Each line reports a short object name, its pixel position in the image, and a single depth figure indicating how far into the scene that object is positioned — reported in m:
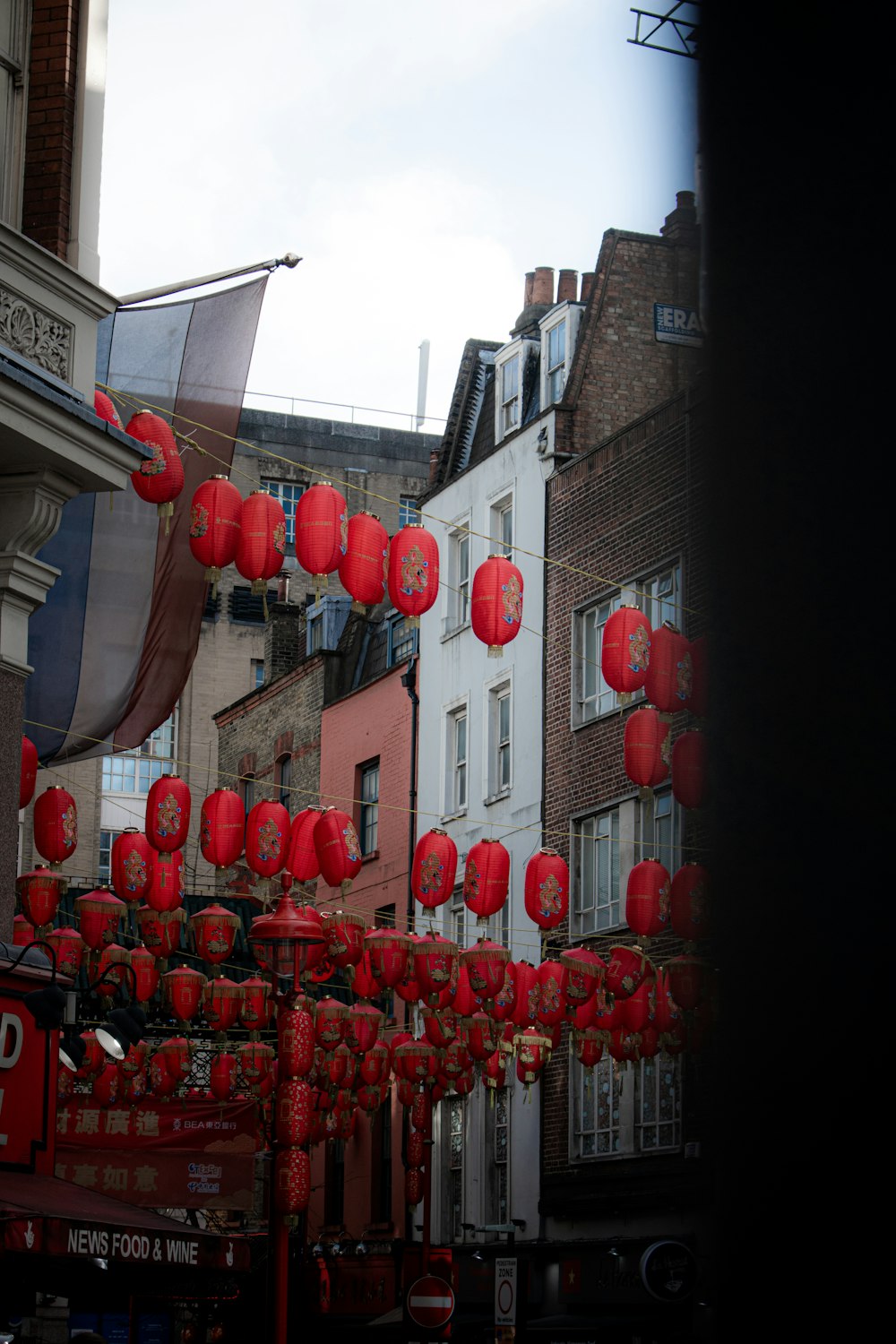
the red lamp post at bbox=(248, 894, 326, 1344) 17.31
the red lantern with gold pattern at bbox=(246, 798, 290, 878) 21.16
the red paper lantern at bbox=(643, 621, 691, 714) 17.19
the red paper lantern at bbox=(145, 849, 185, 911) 20.69
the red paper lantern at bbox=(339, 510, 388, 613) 16.52
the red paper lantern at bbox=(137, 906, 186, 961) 20.61
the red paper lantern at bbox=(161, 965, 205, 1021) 23.38
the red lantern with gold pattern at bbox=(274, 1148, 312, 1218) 20.34
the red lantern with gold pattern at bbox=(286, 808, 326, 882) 21.86
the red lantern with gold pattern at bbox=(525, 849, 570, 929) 21.92
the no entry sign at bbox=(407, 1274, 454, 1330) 24.34
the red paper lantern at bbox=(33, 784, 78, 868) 18.02
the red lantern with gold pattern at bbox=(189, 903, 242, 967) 21.64
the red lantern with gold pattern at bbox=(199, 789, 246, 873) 20.72
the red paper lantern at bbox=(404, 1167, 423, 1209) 30.73
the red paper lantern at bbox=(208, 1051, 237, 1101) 26.22
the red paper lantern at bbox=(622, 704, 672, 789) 18.75
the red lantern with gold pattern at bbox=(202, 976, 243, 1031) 24.22
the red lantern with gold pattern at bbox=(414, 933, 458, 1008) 22.52
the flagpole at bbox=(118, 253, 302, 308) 14.82
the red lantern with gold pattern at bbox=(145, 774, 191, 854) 19.47
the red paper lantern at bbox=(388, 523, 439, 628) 17.00
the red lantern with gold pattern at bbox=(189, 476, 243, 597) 15.07
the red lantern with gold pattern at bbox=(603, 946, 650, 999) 22.17
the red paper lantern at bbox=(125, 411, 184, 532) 14.30
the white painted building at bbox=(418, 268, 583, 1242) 31.09
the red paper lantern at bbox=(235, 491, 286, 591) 15.44
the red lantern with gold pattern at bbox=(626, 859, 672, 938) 20.36
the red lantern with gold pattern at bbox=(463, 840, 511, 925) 22.31
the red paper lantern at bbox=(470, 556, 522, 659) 18.89
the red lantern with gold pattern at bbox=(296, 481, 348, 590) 16.12
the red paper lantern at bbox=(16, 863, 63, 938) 18.80
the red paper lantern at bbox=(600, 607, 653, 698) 18.42
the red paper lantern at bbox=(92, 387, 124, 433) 13.74
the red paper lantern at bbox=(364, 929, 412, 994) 22.69
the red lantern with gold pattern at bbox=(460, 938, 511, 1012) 22.28
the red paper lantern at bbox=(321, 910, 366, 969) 22.77
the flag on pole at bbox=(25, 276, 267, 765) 14.16
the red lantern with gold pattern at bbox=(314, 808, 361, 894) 21.22
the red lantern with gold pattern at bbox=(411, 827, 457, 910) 22.38
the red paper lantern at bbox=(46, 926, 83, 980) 20.72
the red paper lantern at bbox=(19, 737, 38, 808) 14.66
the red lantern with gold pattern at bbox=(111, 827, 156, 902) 20.53
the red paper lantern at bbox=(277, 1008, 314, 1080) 21.28
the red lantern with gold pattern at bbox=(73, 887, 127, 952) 19.91
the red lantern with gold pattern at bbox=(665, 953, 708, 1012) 16.59
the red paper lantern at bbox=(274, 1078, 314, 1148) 21.16
